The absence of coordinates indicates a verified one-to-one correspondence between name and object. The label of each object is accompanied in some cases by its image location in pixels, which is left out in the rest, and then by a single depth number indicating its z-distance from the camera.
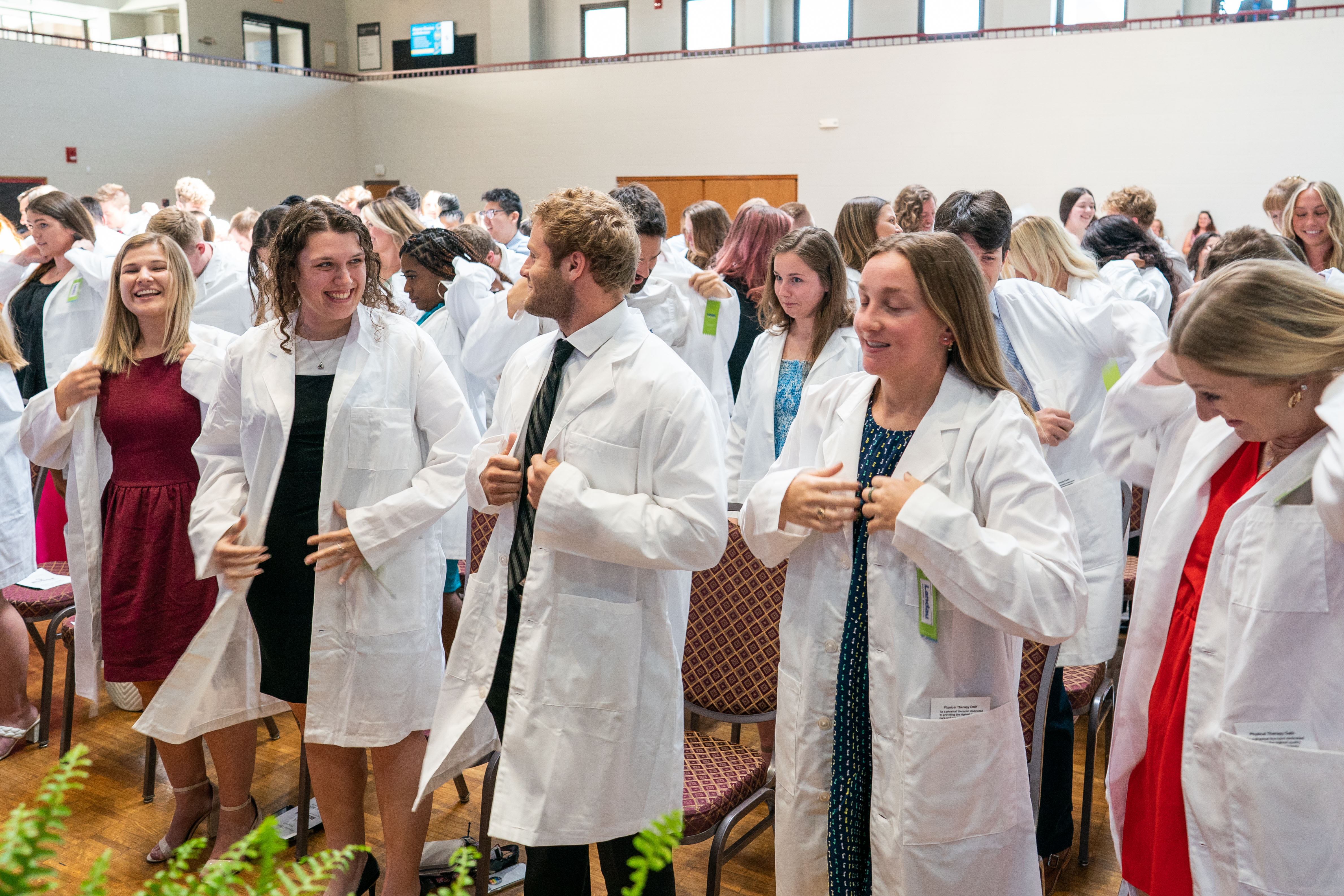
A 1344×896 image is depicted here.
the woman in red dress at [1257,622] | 1.45
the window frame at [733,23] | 14.09
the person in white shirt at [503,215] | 8.02
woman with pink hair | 4.15
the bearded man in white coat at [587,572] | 1.91
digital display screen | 16.30
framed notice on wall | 17.02
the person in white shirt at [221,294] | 4.71
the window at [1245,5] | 10.52
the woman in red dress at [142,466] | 2.85
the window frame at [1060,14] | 11.77
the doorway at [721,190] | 13.13
